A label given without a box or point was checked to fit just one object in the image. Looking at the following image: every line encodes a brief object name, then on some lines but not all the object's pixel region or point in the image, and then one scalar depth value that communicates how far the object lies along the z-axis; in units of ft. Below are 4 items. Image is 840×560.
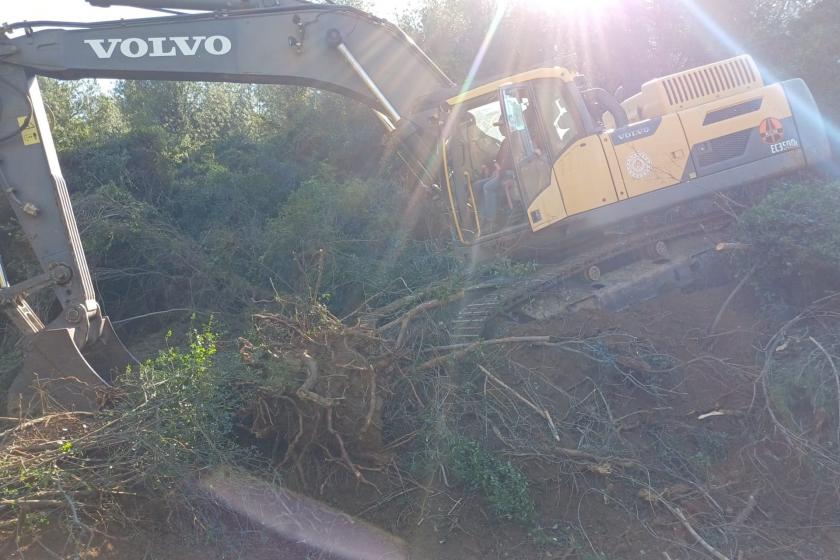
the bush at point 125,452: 14.40
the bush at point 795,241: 21.39
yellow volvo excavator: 19.62
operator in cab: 25.91
